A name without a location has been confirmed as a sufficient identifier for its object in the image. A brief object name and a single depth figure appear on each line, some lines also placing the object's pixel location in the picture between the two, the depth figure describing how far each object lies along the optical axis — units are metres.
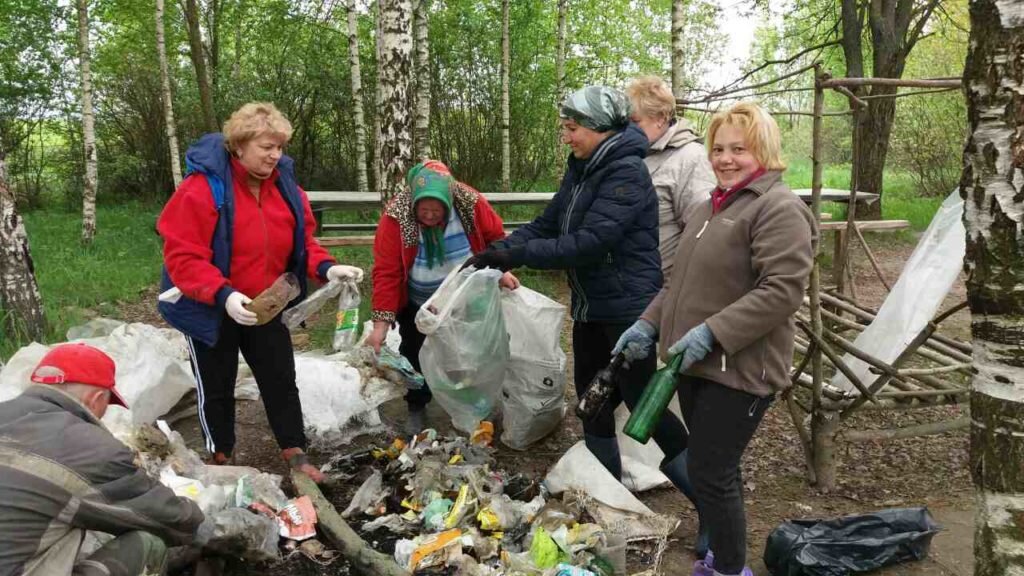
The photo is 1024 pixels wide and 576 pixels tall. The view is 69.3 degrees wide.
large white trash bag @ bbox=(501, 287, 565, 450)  3.52
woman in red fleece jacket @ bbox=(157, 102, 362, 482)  2.75
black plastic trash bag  2.55
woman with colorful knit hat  3.30
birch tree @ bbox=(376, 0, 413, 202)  5.39
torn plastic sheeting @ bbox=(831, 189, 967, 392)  3.22
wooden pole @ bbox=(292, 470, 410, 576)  2.47
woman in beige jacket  3.00
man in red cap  1.78
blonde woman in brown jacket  1.99
